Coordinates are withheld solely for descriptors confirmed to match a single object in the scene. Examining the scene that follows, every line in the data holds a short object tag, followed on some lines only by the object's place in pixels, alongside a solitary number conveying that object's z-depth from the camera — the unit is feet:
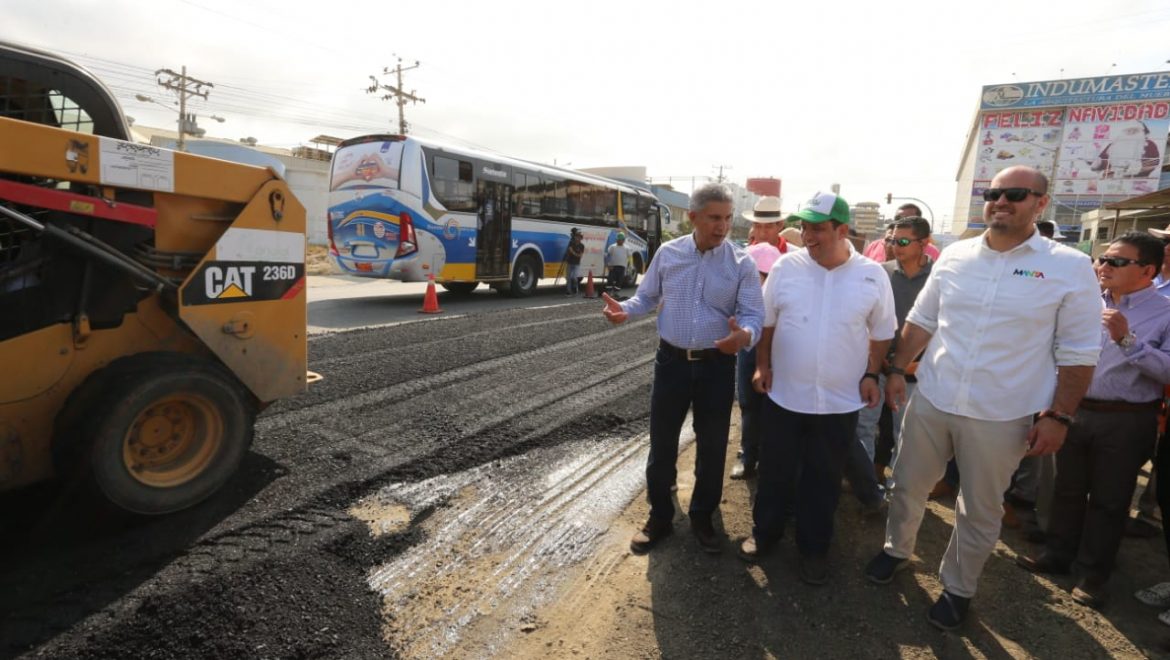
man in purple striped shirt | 9.12
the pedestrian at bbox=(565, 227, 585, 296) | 48.98
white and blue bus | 37.73
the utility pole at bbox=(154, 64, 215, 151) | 123.54
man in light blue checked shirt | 9.54
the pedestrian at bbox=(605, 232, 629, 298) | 54.44
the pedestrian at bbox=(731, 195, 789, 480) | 13.51
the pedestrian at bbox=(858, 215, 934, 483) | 12.67
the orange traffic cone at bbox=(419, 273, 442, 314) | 35.32
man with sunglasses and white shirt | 7.67
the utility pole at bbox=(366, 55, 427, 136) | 124.29
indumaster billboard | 164.55
